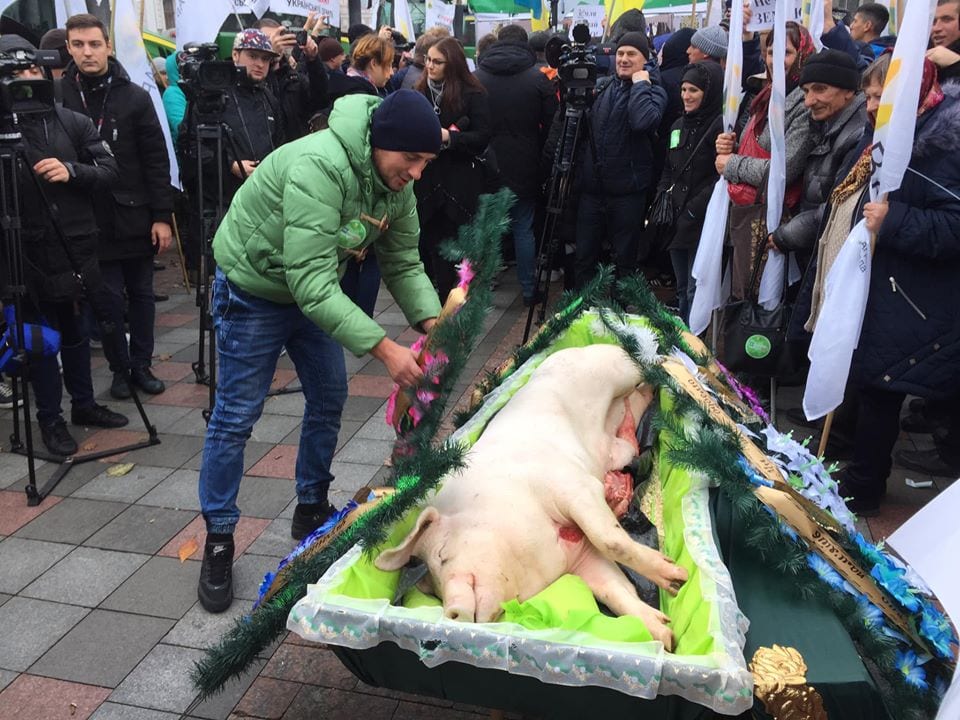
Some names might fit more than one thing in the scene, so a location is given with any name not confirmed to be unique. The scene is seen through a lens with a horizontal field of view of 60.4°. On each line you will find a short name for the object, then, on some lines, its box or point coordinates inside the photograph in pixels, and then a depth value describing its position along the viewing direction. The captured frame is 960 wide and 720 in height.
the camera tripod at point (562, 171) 5.69
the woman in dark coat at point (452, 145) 5.79
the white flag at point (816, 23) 4.95
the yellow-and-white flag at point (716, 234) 4.57
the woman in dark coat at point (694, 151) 5.29
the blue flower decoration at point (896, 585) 2.23
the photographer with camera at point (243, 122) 5.11
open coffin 1.80
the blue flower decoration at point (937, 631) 2.16
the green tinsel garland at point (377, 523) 2.16
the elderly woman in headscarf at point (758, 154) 4.44
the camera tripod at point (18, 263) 3.66
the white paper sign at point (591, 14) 10.99
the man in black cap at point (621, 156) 5.75
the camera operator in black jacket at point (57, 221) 4.05
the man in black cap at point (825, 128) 4.05
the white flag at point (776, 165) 4.00
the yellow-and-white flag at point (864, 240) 3.17
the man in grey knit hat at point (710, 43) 5.89
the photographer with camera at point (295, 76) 6.02
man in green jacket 2.63
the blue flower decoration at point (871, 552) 2.38
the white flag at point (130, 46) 5.85
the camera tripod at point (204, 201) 4.59
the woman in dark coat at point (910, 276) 3.32
